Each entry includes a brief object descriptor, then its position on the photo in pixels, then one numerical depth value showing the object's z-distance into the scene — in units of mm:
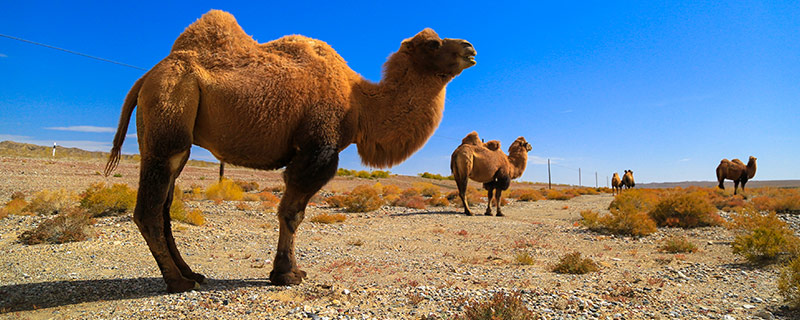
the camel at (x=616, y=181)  36719
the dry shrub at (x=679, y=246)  8750
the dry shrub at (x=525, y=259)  7387
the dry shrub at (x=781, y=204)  15820
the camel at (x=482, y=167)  16500
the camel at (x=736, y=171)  27969
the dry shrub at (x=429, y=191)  26072
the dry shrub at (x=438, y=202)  19988
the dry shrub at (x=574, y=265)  6609
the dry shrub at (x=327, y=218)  12102
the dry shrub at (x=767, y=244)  6902
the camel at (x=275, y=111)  4289
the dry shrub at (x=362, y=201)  16125
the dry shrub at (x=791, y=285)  4634
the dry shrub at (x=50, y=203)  10188
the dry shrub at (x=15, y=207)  9915
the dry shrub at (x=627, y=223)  11102
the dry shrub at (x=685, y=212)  12438
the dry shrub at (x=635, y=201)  15930
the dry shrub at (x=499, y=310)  3803
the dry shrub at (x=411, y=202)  18375
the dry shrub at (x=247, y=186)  22469
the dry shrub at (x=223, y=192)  15727
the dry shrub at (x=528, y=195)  26125
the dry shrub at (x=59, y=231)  6797
